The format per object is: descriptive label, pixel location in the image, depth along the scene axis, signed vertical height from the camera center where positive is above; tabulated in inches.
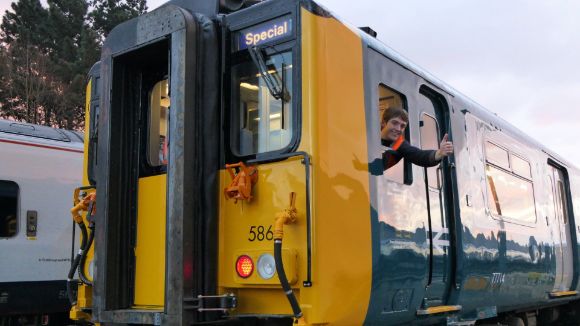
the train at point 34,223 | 325.7 +32.5
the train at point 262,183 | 158.6 +26.0
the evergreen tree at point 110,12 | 1243.8 +523.4
